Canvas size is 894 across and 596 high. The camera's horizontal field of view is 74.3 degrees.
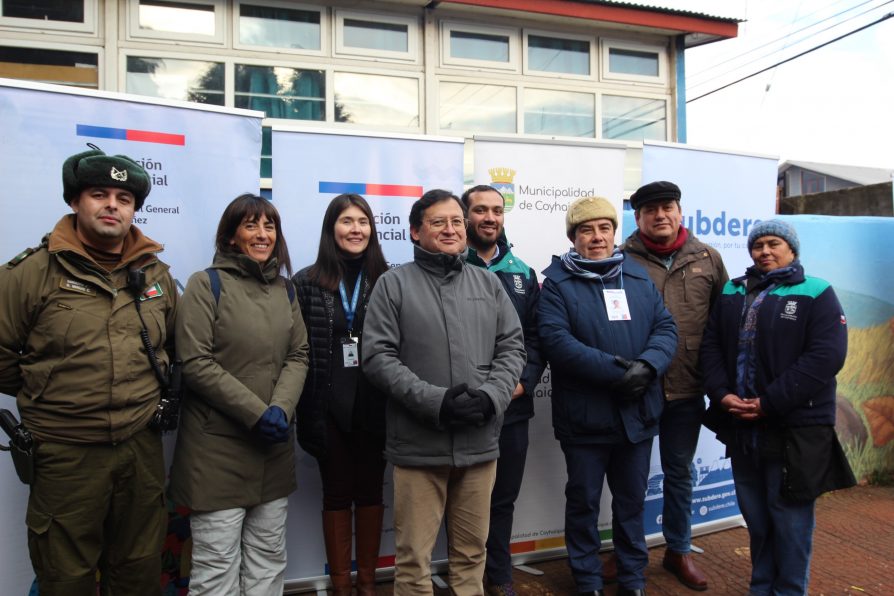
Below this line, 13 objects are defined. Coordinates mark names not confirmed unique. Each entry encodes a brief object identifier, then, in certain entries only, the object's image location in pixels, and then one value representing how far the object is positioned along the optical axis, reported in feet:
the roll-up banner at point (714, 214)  12.71
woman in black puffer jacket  8.98
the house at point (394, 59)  20.18
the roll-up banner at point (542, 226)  11.78
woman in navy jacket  8.63
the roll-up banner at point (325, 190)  10.57
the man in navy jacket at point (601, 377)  9.34
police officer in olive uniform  6.95
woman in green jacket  7.70
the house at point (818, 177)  76.18
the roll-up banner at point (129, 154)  8.75
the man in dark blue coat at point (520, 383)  9.80
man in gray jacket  7.62
